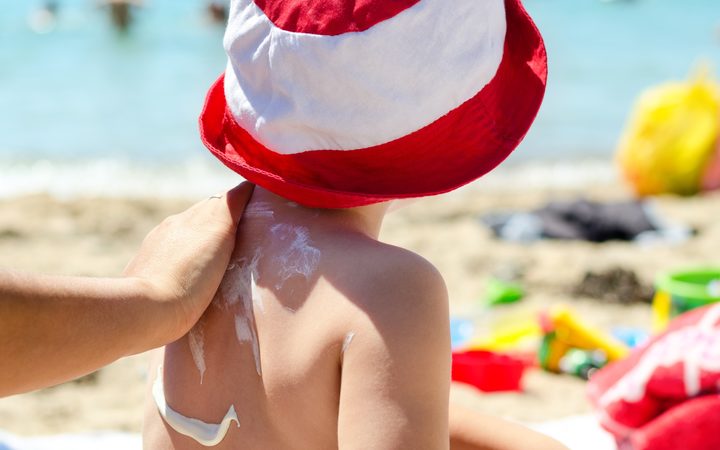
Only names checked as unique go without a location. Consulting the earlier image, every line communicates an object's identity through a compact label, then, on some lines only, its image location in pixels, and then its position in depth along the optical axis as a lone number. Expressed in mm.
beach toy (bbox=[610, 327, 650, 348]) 3785
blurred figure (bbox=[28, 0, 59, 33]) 18656
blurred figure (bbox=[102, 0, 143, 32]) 19370
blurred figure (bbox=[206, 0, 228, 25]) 19734
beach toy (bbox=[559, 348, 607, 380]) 3604
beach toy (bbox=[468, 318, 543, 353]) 3768
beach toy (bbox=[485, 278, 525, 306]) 4523
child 1222
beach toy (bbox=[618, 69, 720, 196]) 6879
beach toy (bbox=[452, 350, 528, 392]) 3492
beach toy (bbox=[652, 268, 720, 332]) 3434
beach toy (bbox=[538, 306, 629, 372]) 3584
